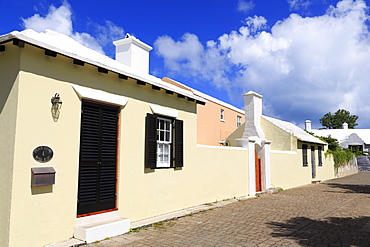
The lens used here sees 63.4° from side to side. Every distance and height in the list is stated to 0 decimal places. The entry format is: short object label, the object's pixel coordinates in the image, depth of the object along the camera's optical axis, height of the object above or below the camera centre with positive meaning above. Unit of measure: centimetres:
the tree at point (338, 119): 6322 +728
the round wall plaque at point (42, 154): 522 -4
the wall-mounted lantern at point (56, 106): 551 +85
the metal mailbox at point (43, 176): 507 -41
